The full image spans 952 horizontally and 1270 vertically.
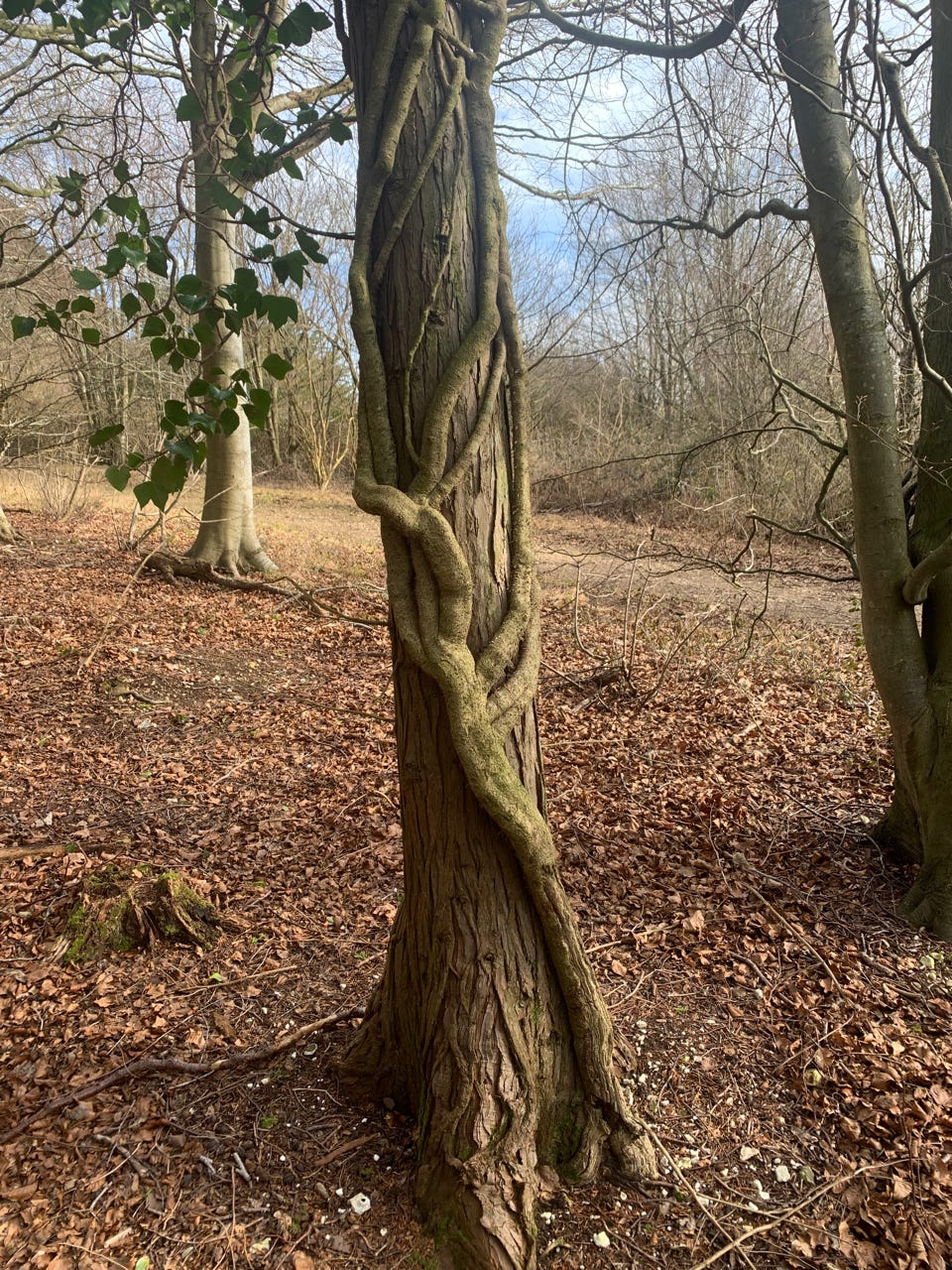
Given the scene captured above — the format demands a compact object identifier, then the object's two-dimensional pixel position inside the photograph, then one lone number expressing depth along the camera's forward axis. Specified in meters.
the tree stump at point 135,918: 2.73
